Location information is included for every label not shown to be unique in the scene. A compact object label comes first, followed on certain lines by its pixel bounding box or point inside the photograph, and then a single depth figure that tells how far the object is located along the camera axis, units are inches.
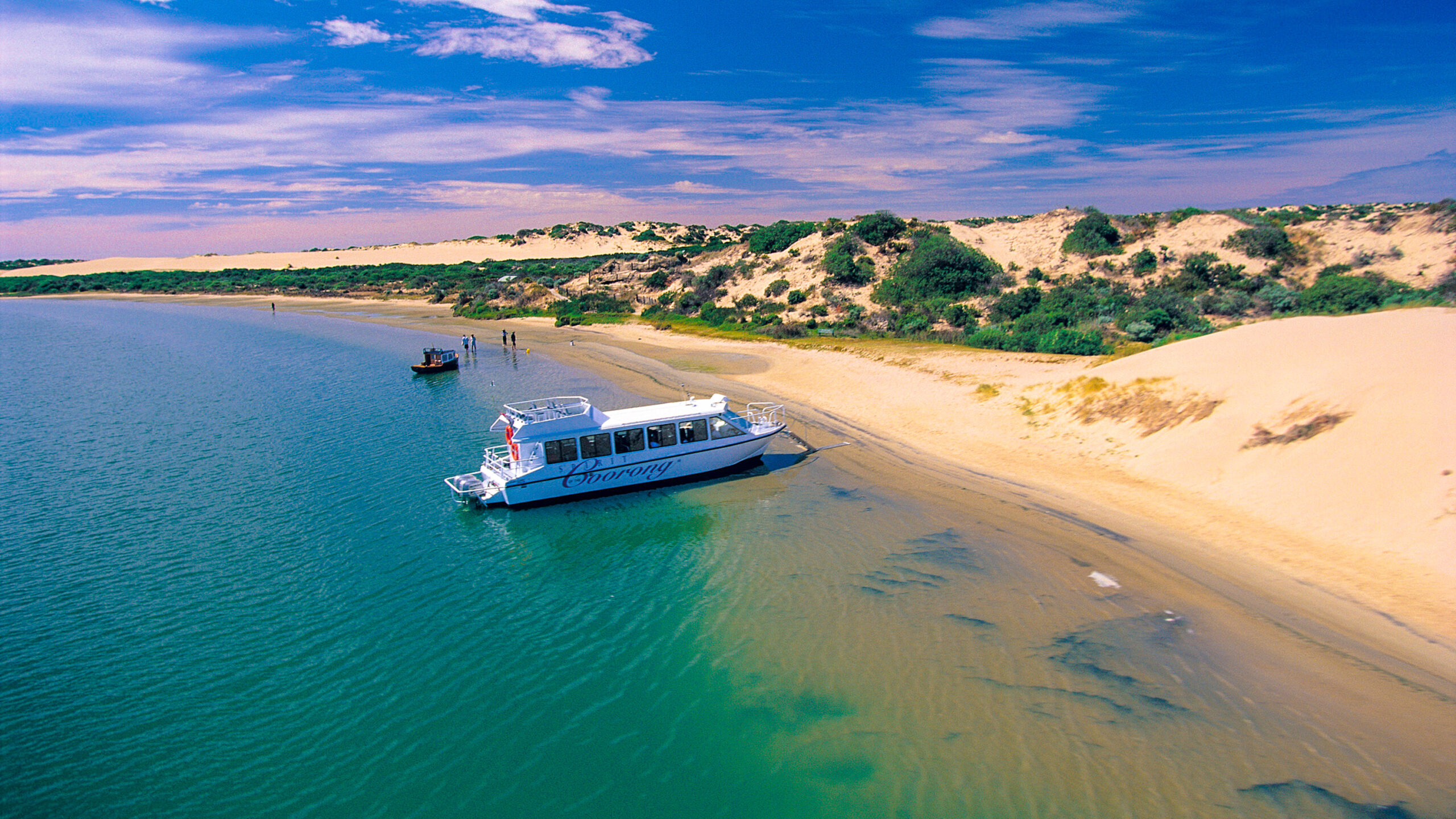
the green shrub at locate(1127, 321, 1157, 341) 1550.2
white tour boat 872.3
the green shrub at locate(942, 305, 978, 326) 1952.5
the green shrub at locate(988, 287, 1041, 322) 1918.1
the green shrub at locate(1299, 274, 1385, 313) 1572.3
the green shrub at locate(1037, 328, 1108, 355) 1460.4
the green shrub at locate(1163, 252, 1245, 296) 2003.0
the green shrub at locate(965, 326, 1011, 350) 1616.6
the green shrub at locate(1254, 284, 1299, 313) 1724.9
